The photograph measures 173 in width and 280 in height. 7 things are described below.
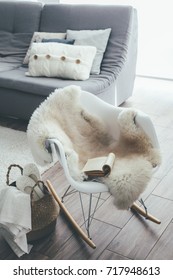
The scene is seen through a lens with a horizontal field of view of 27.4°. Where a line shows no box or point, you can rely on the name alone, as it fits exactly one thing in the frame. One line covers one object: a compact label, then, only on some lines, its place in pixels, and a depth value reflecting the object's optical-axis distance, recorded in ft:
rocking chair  5.34
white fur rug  7.85
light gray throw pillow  10.00
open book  5.34
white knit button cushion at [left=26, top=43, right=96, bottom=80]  9.44
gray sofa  9.45
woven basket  5.64
